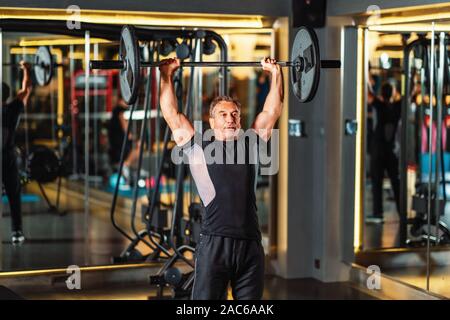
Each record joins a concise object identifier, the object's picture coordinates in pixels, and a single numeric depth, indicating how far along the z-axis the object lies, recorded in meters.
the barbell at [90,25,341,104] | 5.46
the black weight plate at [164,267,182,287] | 7.81
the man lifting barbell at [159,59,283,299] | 5.18
